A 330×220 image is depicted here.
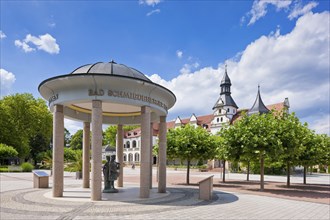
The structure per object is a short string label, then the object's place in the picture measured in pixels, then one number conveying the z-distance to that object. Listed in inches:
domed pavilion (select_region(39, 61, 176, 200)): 519.2
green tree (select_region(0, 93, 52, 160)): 2060.8
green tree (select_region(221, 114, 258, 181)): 746.8
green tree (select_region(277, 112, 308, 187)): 746.2
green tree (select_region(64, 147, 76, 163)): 2166.8
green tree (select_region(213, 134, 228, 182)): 809.4
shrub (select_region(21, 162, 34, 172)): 1674.5
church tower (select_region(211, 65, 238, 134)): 2896.2
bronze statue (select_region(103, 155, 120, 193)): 624.7
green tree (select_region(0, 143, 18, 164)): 1738.4
